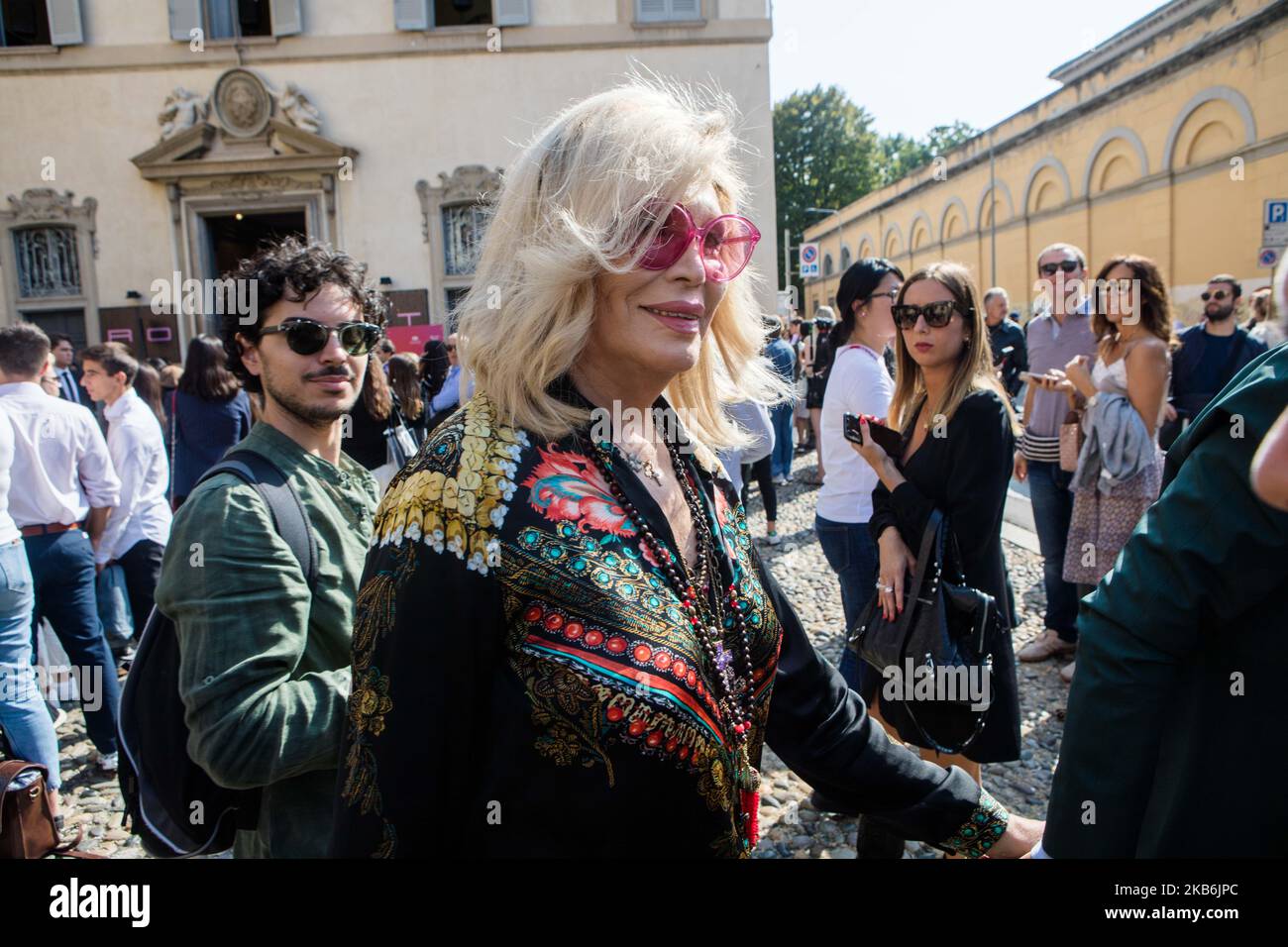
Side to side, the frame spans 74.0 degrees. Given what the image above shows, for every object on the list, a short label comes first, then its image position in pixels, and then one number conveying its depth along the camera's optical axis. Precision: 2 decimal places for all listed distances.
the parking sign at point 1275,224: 9.24
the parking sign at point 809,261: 15.16
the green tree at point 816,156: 48.34
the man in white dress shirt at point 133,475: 4.90
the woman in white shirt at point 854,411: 3.81
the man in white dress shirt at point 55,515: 4.16
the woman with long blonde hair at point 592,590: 1.12
